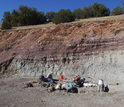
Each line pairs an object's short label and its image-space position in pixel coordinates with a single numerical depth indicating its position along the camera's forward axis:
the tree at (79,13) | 40.49
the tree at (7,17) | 39.62
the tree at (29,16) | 33.66
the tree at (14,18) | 34.78
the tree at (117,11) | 35.24
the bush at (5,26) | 28.40
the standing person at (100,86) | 8.76
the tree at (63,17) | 27.64
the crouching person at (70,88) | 8.96
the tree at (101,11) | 37.41
